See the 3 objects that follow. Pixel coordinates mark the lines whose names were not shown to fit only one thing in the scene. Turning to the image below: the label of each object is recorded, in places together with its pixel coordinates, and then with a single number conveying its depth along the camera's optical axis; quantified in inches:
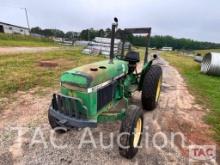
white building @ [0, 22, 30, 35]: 1339.6
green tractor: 84.1
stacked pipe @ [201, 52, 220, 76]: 296.8
